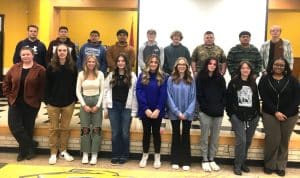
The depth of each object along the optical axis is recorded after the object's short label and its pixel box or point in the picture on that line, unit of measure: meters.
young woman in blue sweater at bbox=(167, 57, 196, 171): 4.75
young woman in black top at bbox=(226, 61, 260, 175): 4.72
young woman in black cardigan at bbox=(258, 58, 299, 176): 4.70
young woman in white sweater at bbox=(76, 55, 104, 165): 4.86
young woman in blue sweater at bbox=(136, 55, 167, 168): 4.74
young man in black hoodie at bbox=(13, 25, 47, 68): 5.56
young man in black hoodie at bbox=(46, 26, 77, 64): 5.60
